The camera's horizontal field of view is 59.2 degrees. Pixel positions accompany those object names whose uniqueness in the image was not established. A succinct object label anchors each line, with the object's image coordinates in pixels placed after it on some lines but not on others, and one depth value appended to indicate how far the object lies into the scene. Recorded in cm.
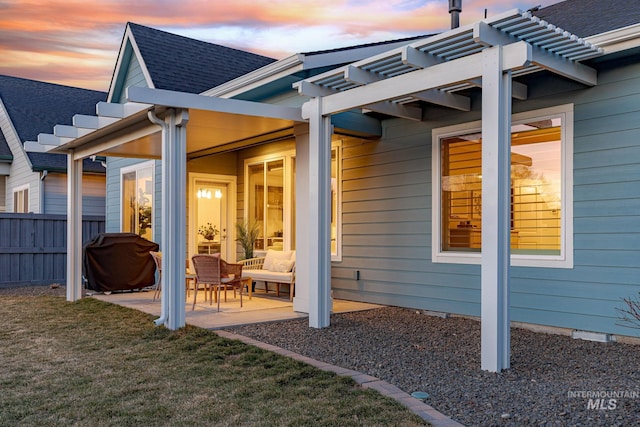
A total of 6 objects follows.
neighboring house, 1498
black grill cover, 945
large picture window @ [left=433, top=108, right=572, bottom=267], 607
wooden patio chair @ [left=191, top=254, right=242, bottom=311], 749
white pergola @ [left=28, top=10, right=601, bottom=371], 455
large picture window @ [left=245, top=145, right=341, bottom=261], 977
